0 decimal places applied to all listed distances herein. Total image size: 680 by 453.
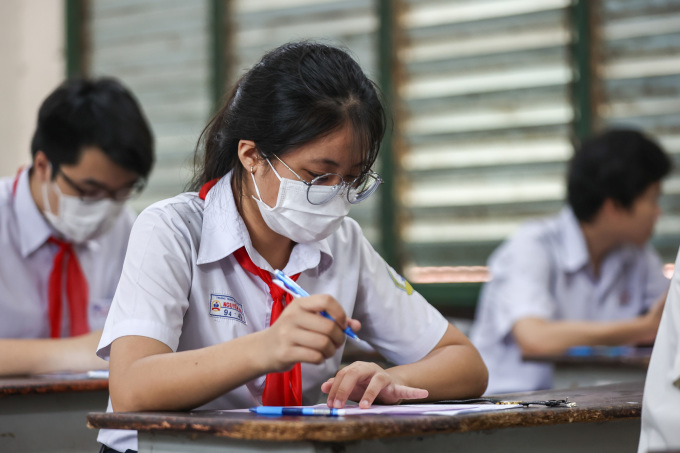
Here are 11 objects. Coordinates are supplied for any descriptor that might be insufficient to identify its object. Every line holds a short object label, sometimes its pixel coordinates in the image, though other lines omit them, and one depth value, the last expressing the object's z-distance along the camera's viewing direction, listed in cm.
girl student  268
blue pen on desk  235
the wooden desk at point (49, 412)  351
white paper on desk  244
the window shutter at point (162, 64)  923
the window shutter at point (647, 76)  707
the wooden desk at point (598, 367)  504
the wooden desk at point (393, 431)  208
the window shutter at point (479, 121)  754
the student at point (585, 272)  600
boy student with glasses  482
